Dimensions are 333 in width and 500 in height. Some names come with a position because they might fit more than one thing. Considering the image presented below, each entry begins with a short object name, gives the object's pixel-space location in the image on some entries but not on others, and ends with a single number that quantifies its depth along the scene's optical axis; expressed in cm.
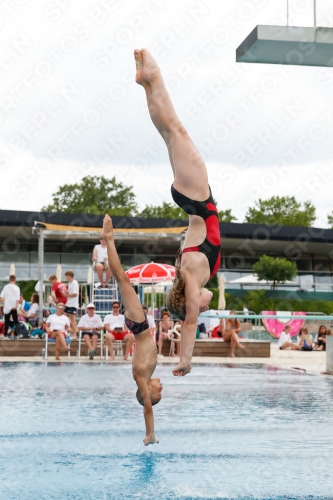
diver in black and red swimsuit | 502
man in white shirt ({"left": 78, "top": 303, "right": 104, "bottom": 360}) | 1510
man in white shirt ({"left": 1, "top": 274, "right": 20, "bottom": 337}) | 1516
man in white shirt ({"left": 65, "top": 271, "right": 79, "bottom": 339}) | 1523
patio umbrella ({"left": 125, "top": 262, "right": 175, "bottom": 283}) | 1684
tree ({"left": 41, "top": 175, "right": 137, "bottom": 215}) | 5912
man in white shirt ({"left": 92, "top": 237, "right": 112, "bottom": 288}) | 1563
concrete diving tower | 1017
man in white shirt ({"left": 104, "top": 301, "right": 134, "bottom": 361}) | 1493
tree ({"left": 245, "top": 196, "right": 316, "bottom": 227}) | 5688
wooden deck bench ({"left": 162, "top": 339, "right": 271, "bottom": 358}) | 1716
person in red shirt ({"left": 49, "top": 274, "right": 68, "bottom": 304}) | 1552
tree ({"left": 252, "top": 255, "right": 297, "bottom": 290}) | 3114
